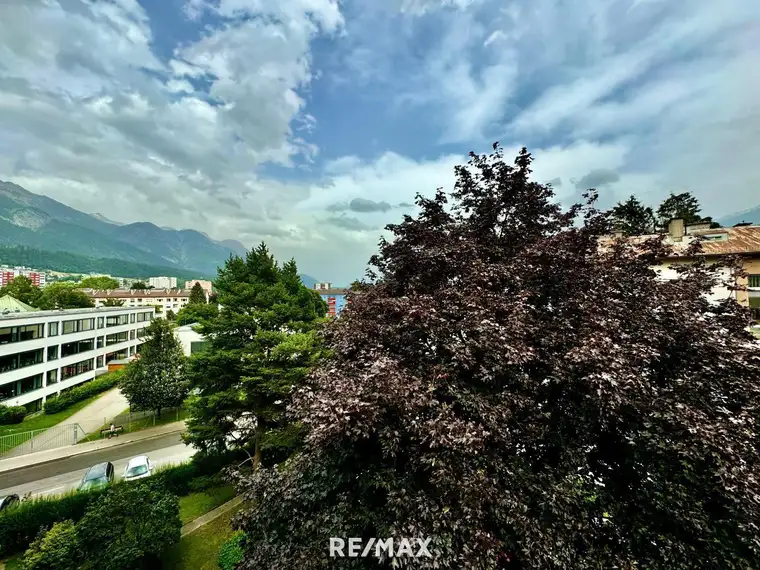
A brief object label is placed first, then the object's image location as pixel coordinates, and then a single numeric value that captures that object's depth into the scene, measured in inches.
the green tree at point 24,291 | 1911.9
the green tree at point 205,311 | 557.6
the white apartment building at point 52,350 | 940.0
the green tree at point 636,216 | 1459.6
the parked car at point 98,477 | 555.6
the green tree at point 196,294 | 2890.0
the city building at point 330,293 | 3758.4
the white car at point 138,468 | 611.6
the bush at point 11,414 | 877.8
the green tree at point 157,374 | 869.2
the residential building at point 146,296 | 3373.3
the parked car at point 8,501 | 500.1
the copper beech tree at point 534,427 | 182.9
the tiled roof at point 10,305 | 1147.5
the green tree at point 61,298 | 1979.6
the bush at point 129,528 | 343.3
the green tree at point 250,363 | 524.1
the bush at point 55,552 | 344.2
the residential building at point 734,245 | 643.5
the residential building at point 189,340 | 1232.8
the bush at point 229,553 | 390.5
